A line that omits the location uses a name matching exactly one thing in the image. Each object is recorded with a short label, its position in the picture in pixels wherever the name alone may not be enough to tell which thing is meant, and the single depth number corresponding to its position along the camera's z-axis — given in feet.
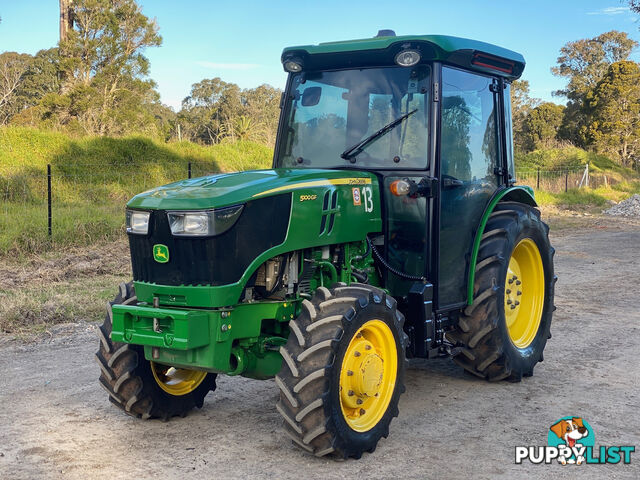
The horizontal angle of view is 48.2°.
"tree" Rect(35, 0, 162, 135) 78.54
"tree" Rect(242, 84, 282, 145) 149.02
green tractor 13.16
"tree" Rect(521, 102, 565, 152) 147.13
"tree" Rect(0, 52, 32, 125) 96.44
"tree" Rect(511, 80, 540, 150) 156.87
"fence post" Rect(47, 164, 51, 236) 38.14
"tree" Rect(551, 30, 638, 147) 165.89
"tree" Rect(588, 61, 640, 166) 130.52
